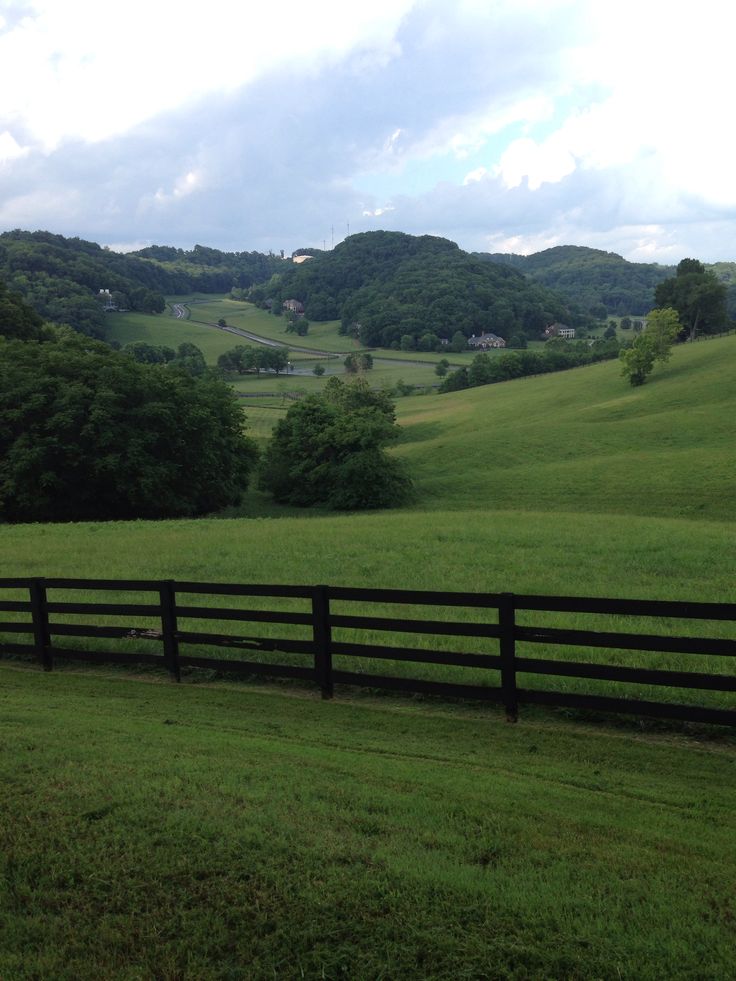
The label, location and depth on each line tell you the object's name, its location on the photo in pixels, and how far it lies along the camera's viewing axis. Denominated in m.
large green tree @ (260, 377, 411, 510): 48.97
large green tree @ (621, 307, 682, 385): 73.94
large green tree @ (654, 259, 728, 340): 104.25
